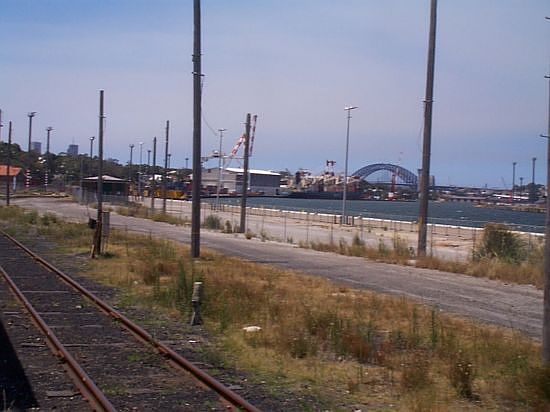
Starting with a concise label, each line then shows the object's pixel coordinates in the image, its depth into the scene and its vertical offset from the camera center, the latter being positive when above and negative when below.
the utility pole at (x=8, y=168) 81.11 +0.90
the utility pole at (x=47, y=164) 142.56 +2.92
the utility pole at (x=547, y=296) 10.56 -1.16
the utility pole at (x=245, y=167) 58.69 +1.30
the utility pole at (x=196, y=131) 31.34 +1.92
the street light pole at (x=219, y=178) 88.60 +0.74
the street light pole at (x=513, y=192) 134.88 +0.73
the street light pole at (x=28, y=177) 158.54 +0.16
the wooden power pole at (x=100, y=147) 47.26 +1.87
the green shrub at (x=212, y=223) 66.19 -2.88
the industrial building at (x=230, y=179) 182.34 +1.94
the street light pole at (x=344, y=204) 75.89 -1.21
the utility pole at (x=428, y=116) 34.41 +2.99
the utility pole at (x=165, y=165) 86.06 +1.86
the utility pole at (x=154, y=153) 93.38 +3.14
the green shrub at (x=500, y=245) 35.69 -2.00
